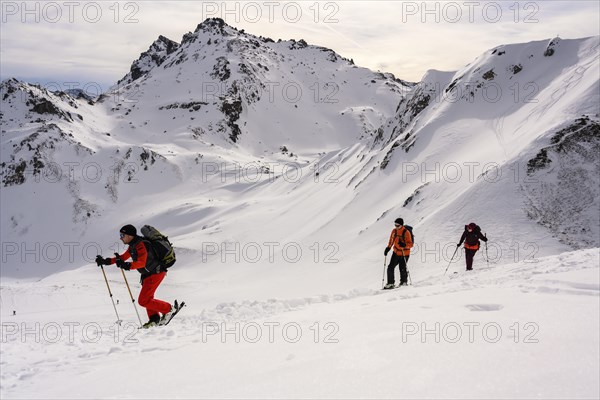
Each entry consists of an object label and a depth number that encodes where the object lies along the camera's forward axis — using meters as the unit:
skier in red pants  9.41
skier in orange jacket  13.73
